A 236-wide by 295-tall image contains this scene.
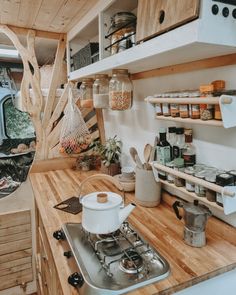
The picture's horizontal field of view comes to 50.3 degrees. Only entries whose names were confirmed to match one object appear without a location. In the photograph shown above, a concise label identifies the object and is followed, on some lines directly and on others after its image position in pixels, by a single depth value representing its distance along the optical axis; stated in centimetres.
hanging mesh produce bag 199
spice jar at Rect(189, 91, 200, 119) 103
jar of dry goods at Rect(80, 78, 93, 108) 196
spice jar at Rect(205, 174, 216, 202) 102
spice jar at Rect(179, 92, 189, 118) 108
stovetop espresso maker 101
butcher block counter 87
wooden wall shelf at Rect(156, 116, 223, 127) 95
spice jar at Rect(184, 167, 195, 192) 112
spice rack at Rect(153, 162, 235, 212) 96
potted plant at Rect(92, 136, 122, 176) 197
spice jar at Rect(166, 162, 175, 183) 123
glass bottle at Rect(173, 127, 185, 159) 126
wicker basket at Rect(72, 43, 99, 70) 171
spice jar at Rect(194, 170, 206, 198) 107
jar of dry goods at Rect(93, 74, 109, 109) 170
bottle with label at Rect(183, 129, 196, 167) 120
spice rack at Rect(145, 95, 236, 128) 90
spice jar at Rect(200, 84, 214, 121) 96
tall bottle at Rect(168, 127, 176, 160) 127
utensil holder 140
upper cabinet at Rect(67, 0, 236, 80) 77
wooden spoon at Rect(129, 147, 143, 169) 144
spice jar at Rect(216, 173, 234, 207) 96
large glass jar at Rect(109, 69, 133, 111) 144
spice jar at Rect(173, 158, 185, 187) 119
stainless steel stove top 82
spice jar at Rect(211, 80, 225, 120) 96
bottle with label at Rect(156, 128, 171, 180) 127
